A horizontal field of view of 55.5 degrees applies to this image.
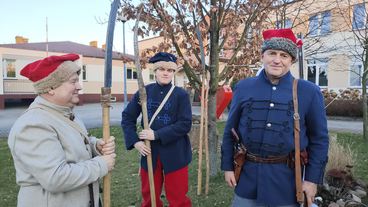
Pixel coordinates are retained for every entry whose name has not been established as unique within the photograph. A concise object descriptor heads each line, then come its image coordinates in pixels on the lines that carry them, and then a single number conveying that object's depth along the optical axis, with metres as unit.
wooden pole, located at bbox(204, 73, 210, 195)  5.03
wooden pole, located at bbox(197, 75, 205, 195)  4.93
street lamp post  5.39
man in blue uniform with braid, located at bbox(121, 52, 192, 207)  3.53
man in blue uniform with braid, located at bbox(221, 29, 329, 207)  2.47
